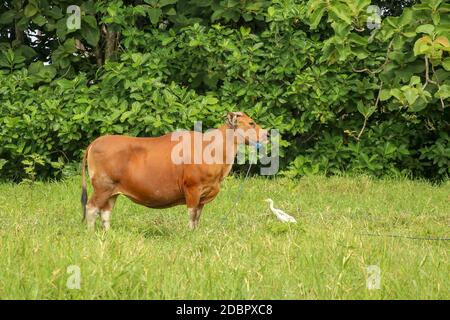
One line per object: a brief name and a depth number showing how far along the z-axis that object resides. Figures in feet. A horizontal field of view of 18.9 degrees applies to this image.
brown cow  43.40
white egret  44.40
